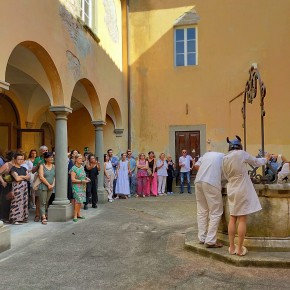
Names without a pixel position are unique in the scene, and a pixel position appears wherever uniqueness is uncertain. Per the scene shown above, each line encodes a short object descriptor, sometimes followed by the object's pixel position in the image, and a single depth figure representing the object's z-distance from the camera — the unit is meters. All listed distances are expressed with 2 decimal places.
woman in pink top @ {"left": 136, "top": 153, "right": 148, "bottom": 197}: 13.13
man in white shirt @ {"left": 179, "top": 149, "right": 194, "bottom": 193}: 13.77
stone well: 5.07
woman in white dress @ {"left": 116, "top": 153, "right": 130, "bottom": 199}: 12.73
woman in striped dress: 7.61
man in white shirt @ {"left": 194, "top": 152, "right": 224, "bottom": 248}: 5.26
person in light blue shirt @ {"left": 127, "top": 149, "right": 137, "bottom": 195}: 13.24
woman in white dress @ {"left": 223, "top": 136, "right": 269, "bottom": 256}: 4.80
